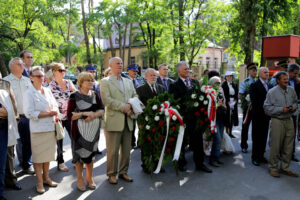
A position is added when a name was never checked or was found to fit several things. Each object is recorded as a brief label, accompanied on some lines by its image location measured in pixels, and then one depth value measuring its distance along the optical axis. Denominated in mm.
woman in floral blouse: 5355
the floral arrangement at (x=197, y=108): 5047
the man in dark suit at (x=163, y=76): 6795
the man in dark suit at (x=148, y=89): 5531
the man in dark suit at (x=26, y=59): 5707
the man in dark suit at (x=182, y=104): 5234
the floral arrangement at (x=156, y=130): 4785
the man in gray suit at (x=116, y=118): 4578
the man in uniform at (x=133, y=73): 6995
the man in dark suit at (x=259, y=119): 5727
